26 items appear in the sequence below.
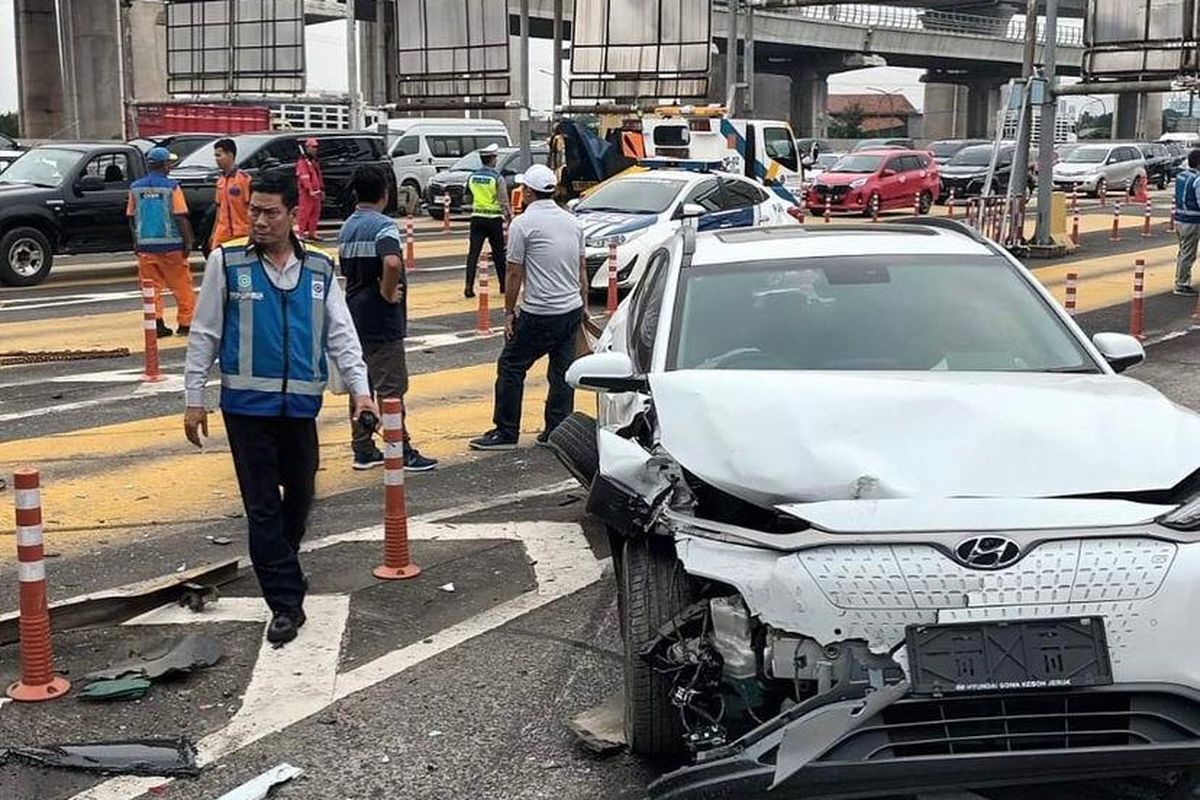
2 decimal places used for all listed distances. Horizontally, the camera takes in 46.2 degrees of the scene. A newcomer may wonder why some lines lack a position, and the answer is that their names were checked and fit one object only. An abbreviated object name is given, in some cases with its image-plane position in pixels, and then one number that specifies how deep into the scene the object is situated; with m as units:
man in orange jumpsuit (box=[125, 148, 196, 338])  13.65
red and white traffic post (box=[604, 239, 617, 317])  14.83
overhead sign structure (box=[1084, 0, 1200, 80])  20.47
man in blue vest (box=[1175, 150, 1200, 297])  16.62
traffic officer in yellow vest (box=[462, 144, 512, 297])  16.53
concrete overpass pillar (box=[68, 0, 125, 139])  50.28
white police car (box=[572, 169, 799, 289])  16.52
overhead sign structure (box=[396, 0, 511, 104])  26.78
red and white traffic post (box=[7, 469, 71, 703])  4.93
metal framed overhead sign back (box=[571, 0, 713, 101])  25.95
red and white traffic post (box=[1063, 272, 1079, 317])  12.94
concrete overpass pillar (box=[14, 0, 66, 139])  55.38
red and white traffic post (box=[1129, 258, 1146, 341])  13.82
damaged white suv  3.42
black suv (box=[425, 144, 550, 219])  32.91
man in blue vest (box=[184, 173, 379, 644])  5.38
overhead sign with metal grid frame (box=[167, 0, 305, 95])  31.97
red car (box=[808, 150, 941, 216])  33.53
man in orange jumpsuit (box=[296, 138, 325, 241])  21.67
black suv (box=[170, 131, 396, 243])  20.86
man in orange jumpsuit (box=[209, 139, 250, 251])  14.61
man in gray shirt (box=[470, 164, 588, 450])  8.73
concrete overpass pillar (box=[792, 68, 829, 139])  88.12
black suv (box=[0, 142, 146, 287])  18.19
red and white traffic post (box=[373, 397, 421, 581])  6.36
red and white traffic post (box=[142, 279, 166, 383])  11.38
